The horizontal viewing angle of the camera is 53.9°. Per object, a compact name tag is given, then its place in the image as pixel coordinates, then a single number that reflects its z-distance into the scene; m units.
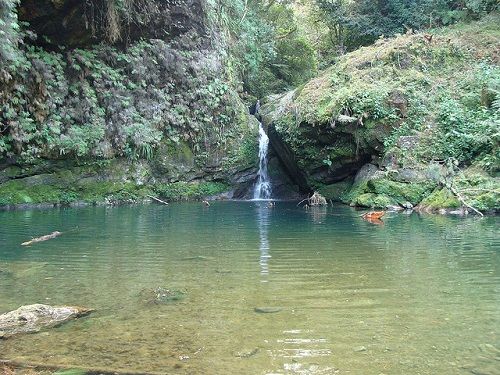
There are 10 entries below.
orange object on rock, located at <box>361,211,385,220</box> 11.70
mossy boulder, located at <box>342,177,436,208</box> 14.78
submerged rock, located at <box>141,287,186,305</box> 4.73
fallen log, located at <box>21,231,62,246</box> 8.11
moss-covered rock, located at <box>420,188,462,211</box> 13.32
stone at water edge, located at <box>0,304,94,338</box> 3.89
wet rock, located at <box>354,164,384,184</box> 16.05
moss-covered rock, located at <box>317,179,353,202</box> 18.16
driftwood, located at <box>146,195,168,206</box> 18.01
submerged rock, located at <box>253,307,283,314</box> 4.35
